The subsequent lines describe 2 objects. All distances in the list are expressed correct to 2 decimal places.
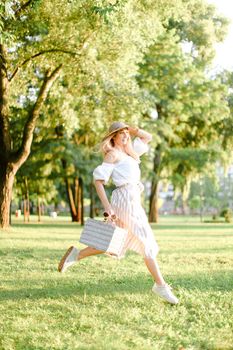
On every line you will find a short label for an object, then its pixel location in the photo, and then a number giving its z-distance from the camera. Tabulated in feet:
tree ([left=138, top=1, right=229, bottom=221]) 98.84
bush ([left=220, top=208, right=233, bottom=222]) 131.43
